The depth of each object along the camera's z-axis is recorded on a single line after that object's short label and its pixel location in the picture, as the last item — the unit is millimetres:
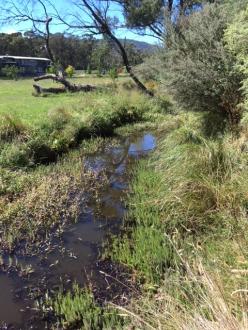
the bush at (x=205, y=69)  9320
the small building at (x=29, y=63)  51306
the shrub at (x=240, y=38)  6590
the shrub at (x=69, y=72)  44094
